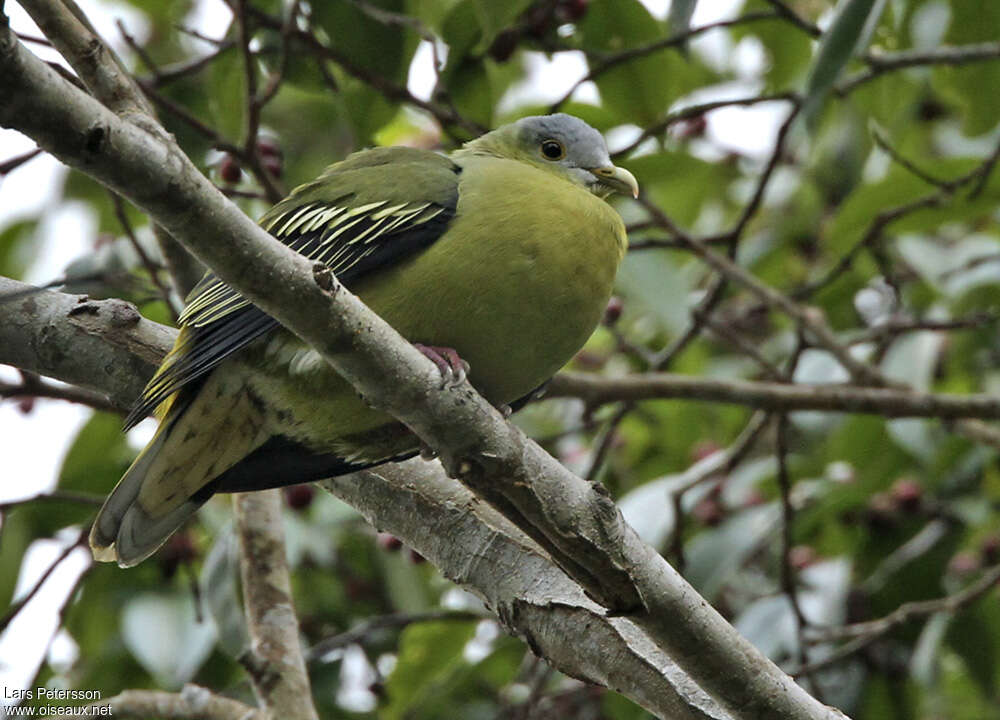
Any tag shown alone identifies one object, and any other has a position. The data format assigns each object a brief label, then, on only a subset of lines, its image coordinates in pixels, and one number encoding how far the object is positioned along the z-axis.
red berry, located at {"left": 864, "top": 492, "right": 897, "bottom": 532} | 8.70
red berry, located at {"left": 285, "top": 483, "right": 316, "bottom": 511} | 8.73
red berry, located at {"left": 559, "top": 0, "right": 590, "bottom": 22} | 7.37
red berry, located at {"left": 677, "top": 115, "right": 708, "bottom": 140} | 10.07
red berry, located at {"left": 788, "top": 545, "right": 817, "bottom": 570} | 9.97
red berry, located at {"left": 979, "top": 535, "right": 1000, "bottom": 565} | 9.01
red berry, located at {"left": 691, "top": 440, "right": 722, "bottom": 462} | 9.58
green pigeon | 5.11
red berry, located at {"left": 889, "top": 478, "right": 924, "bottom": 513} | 8.63
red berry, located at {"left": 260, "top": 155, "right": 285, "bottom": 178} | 7.94
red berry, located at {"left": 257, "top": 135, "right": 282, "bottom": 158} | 7.90
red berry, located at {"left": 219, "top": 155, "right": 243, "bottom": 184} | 7.70
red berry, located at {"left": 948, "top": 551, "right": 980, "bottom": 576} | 9.92
